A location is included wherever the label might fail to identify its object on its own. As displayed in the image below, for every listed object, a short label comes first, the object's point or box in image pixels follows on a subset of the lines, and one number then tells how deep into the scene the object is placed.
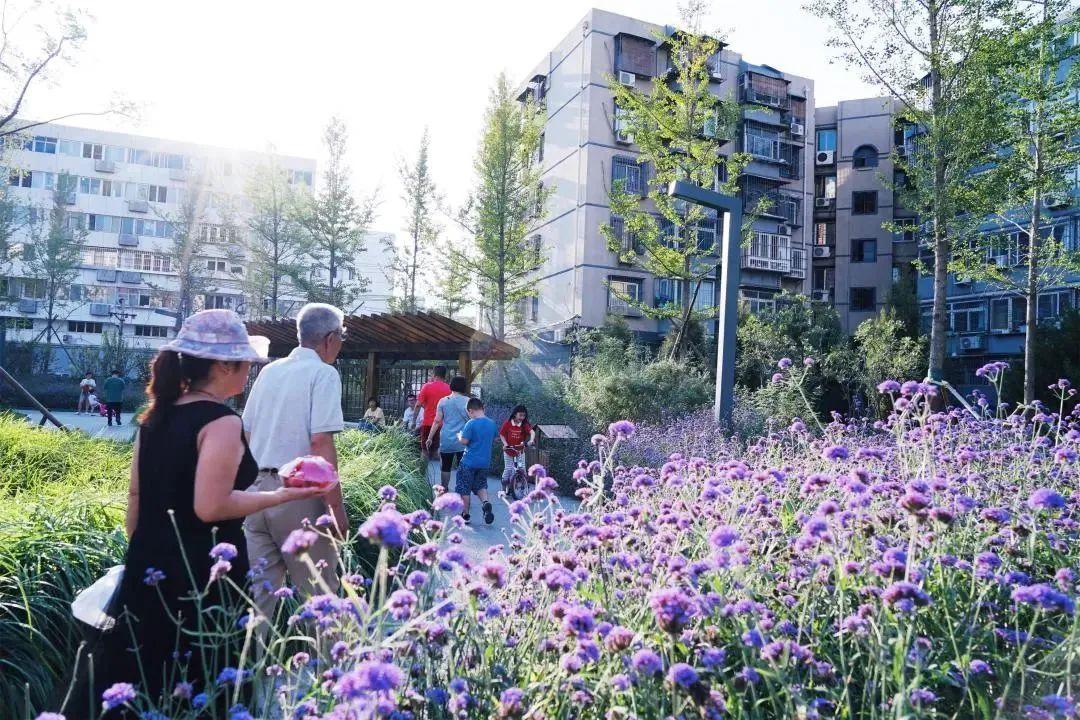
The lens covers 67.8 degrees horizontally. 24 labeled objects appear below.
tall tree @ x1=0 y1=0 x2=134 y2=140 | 17.09
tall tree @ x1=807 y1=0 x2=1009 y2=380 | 19.03
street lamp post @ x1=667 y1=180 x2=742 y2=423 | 9.75
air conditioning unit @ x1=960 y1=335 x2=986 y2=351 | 35.91
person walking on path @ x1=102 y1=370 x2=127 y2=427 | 23.09
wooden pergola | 15.56
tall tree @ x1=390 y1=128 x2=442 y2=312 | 36.03
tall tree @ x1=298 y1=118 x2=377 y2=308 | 36.19
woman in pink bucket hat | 2.66
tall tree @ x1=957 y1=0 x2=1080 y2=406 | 18.81
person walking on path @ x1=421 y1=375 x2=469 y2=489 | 9.27
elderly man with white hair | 3.61
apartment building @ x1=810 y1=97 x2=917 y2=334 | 43.31
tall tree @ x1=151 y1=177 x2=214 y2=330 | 46.81
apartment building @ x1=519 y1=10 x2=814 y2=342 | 35.25
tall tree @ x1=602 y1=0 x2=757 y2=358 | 26.30
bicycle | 11.07
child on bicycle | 10.80
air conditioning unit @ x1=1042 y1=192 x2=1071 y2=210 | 20.89
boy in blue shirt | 8.76
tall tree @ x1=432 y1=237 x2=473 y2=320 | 32.66
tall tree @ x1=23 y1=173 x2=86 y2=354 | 46.28
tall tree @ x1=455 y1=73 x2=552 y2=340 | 31.42
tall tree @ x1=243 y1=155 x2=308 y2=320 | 36.78
